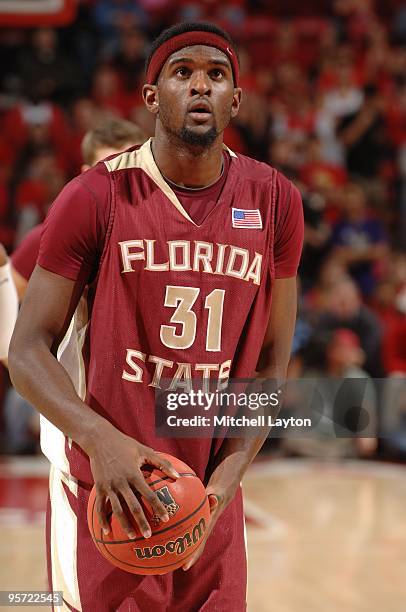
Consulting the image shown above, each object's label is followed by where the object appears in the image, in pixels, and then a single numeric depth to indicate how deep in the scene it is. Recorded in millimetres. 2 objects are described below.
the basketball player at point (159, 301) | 4660
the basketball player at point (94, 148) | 8094
